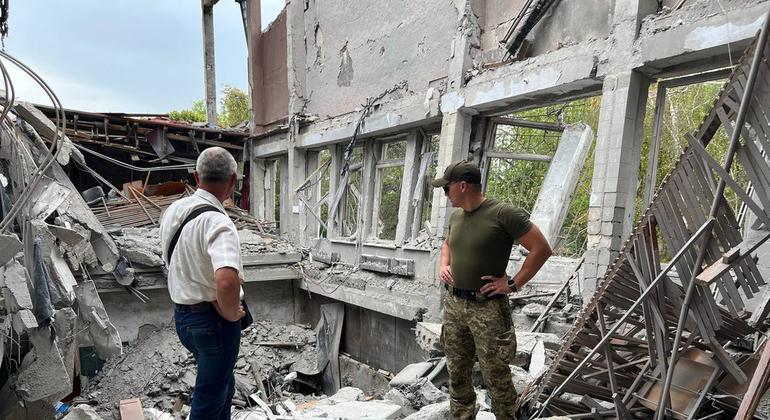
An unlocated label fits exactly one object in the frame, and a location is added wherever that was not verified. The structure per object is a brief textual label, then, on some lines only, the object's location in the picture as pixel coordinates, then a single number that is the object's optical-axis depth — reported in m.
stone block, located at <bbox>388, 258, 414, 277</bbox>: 7.55
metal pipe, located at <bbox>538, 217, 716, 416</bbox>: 2.63
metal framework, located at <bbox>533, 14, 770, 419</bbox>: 2.56
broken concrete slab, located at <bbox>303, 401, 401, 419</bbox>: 3.60
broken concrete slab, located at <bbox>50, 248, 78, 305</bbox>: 4.54
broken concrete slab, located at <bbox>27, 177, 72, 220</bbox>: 4.92
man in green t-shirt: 2.67
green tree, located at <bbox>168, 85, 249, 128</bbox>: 25.14
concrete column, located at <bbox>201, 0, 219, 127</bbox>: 14.87
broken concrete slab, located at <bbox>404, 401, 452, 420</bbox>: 3.17
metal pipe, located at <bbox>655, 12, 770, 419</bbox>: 2.39
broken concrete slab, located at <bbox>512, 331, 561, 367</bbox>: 4.23
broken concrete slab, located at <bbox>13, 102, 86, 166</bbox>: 5.48
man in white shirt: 2.23
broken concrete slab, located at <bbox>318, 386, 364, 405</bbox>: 4.70
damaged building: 2.96
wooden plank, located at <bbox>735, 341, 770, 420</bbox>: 1.89
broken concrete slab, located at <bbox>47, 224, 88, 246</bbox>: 4.92
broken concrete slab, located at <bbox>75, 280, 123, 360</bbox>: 5.02
